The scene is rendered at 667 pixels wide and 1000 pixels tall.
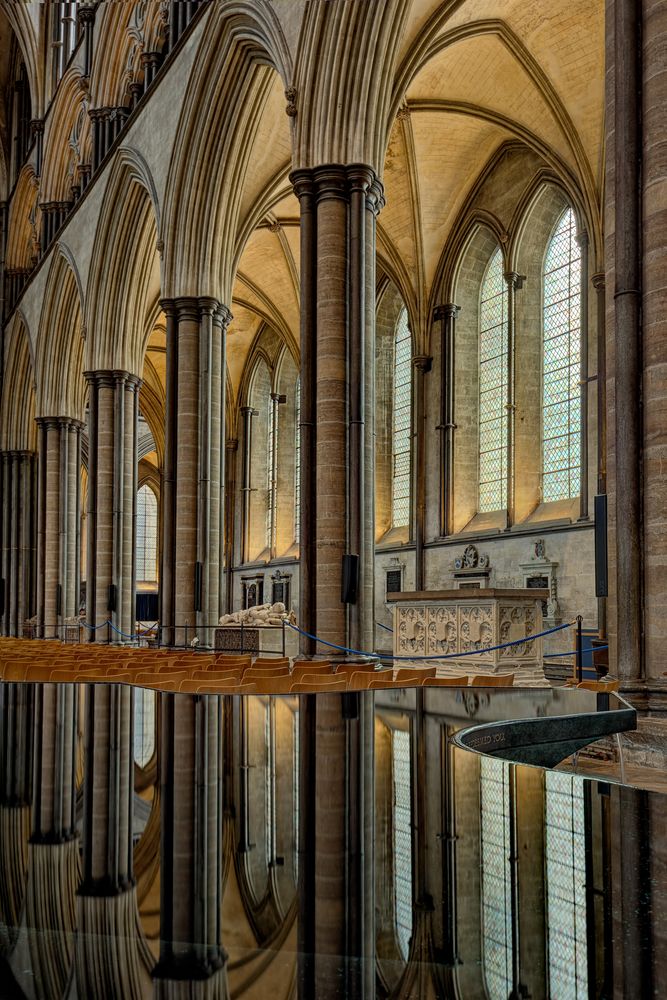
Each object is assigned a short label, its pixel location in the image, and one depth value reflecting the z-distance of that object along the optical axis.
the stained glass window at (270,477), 30.05
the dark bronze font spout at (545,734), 4.82
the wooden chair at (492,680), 8.74
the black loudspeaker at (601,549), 6.05
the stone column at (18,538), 30.28
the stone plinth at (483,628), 10.59
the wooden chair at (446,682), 8.53
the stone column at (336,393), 11.59
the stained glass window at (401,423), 23.09
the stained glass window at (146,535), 44.38
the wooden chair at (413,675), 8.80
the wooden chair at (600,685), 6.79
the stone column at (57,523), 26.14
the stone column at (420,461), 21.02
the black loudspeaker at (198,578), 16.33
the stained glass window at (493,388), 19.98
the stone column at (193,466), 16.39
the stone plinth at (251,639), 16.42
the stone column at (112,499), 21.22
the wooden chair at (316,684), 8.00
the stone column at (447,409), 20.48
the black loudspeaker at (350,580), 11.39
